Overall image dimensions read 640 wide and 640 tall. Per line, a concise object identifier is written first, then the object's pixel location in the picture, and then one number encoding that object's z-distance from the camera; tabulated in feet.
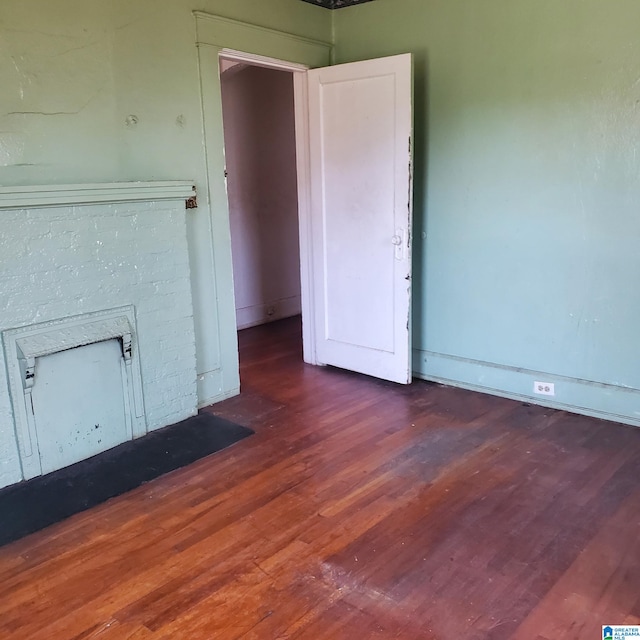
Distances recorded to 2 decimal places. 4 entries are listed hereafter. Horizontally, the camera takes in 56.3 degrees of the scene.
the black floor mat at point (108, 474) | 8.59
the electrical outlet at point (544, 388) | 11.90
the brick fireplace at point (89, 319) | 9.11
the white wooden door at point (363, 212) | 12.29
